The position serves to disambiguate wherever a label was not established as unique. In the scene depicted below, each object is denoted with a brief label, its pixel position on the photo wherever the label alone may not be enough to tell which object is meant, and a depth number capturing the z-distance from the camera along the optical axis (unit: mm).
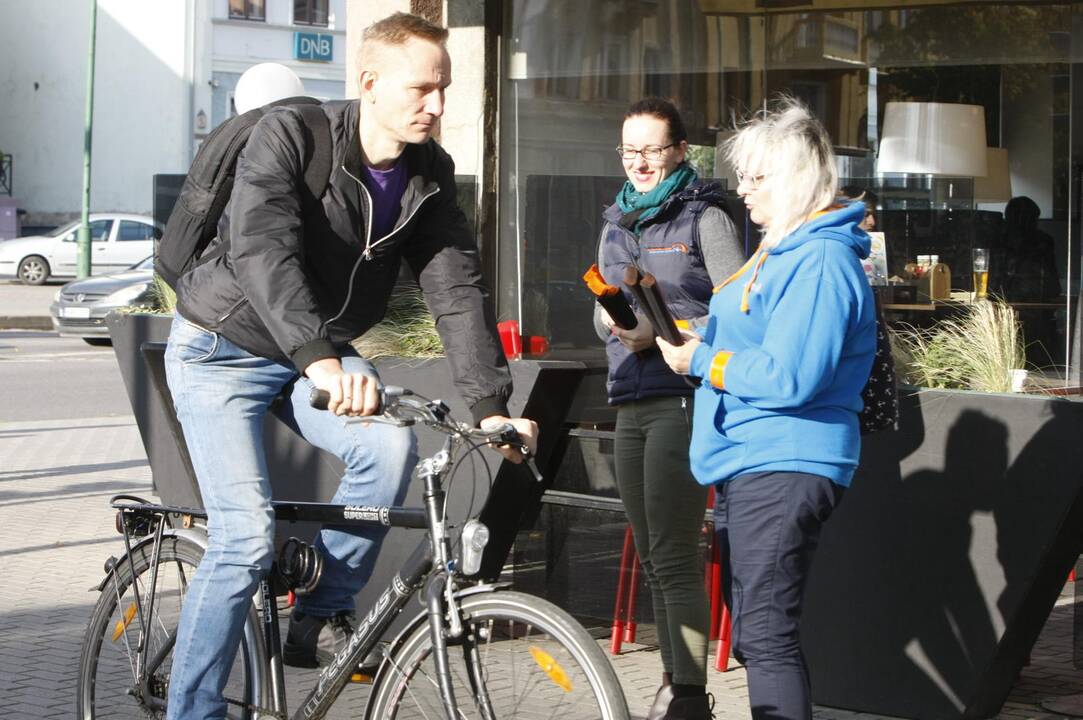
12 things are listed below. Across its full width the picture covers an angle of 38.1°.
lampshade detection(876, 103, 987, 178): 7945
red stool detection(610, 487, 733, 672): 5871
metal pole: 29109
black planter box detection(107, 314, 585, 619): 5469
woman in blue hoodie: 3631
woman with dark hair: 4629
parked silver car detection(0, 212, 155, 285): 30578
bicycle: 3141
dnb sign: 40469
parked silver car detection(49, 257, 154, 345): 21141
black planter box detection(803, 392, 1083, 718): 4684
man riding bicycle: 3631
